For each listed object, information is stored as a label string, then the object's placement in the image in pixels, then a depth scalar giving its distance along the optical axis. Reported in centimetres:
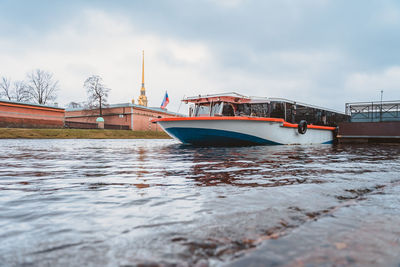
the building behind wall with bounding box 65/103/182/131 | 4169
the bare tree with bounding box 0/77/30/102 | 4175
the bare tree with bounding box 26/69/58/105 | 4200
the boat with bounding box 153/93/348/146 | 1042
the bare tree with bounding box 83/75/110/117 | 4084
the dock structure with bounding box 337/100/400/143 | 1445
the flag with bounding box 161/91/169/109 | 1429
